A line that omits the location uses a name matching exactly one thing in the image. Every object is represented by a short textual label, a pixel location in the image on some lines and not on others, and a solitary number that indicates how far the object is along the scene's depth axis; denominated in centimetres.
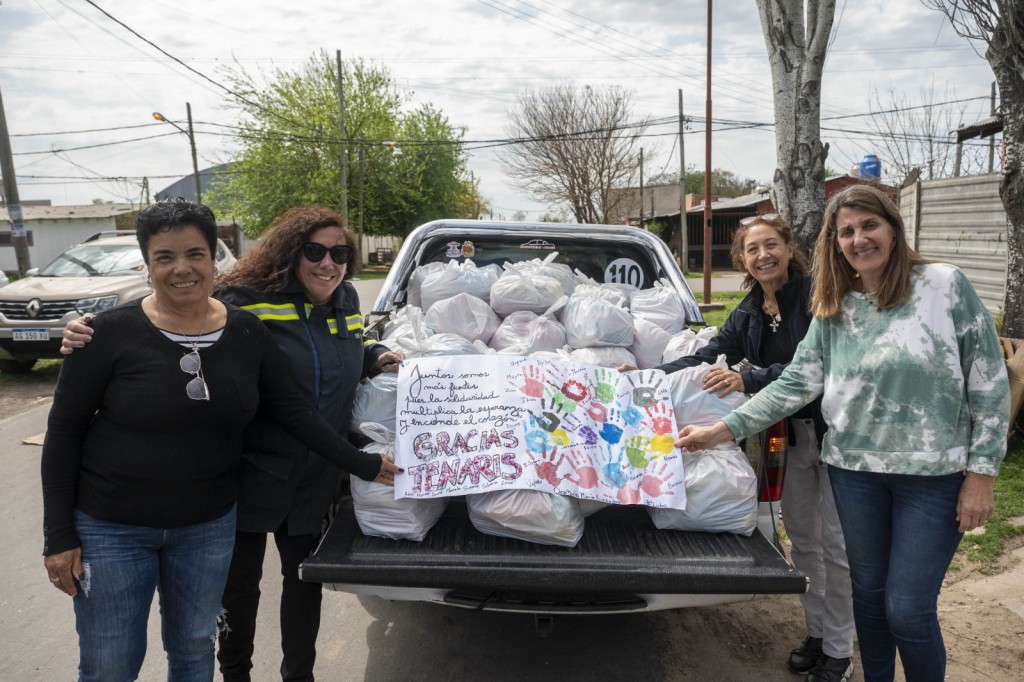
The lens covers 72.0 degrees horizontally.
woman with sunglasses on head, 290
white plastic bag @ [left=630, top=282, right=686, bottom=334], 417
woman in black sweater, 196
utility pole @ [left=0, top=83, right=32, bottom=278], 1259
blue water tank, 1720
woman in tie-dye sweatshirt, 216
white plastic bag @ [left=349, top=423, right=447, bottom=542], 256
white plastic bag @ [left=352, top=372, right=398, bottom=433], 284
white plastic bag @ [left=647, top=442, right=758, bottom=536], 259
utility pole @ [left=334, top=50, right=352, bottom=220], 3009
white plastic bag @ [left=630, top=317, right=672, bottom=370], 384
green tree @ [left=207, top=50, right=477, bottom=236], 3359
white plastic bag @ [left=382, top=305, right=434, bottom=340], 337
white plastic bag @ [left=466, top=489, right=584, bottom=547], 247
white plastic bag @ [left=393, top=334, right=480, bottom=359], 321
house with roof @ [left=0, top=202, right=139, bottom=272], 4244
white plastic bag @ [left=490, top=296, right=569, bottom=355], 373
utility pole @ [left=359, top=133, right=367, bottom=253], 3394
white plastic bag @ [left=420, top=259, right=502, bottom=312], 441
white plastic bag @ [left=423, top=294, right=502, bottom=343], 392
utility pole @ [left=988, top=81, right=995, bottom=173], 2156
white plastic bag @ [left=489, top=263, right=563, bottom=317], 410
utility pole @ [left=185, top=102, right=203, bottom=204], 3206
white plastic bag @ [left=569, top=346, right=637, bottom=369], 345
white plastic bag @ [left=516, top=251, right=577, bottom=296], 448
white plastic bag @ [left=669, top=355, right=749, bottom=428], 287
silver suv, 848
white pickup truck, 235
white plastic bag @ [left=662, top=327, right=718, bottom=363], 348
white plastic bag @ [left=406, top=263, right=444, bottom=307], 461
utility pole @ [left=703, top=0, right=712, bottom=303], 1567
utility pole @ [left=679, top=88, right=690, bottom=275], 2153
